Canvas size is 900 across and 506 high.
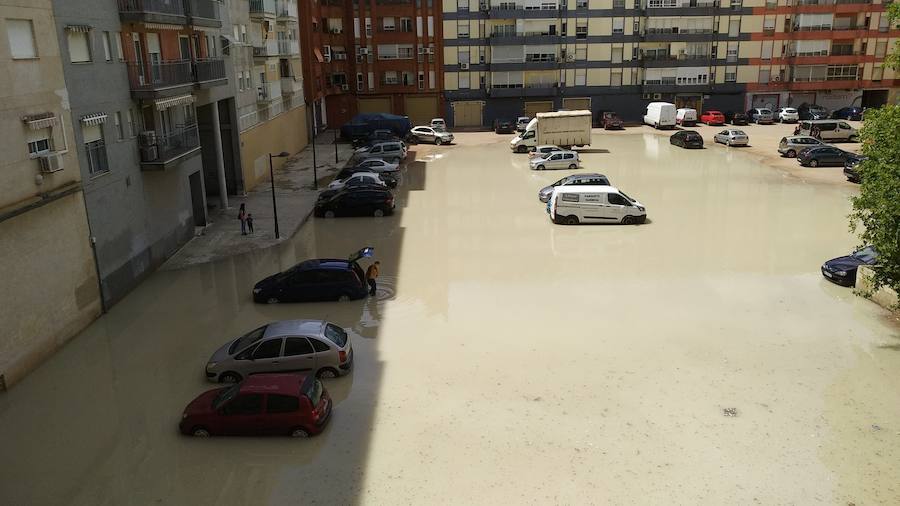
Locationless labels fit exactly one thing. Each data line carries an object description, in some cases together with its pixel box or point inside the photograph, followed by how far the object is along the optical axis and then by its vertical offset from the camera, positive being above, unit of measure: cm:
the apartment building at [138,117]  1995 -144
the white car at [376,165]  4012 -557
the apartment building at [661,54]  6456 +49
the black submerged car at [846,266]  2108 -627
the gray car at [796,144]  4569 -559
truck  4900 -453
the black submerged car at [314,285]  2055 -619
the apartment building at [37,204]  1609 -309
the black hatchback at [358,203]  3172 -599
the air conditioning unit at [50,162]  1742 -214
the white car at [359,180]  3475 -549
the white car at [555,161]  4306 -593
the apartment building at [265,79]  3784 -62
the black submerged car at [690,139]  5031 -566
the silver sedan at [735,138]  5116 -572
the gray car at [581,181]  3203 -535
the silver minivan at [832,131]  5169 -543
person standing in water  2112 -612
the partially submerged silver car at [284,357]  1549 -621
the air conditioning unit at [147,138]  2331 -215
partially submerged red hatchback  1316 -630
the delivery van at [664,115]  6197 -480
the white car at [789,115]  6506 -532
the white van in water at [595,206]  2895 -585
